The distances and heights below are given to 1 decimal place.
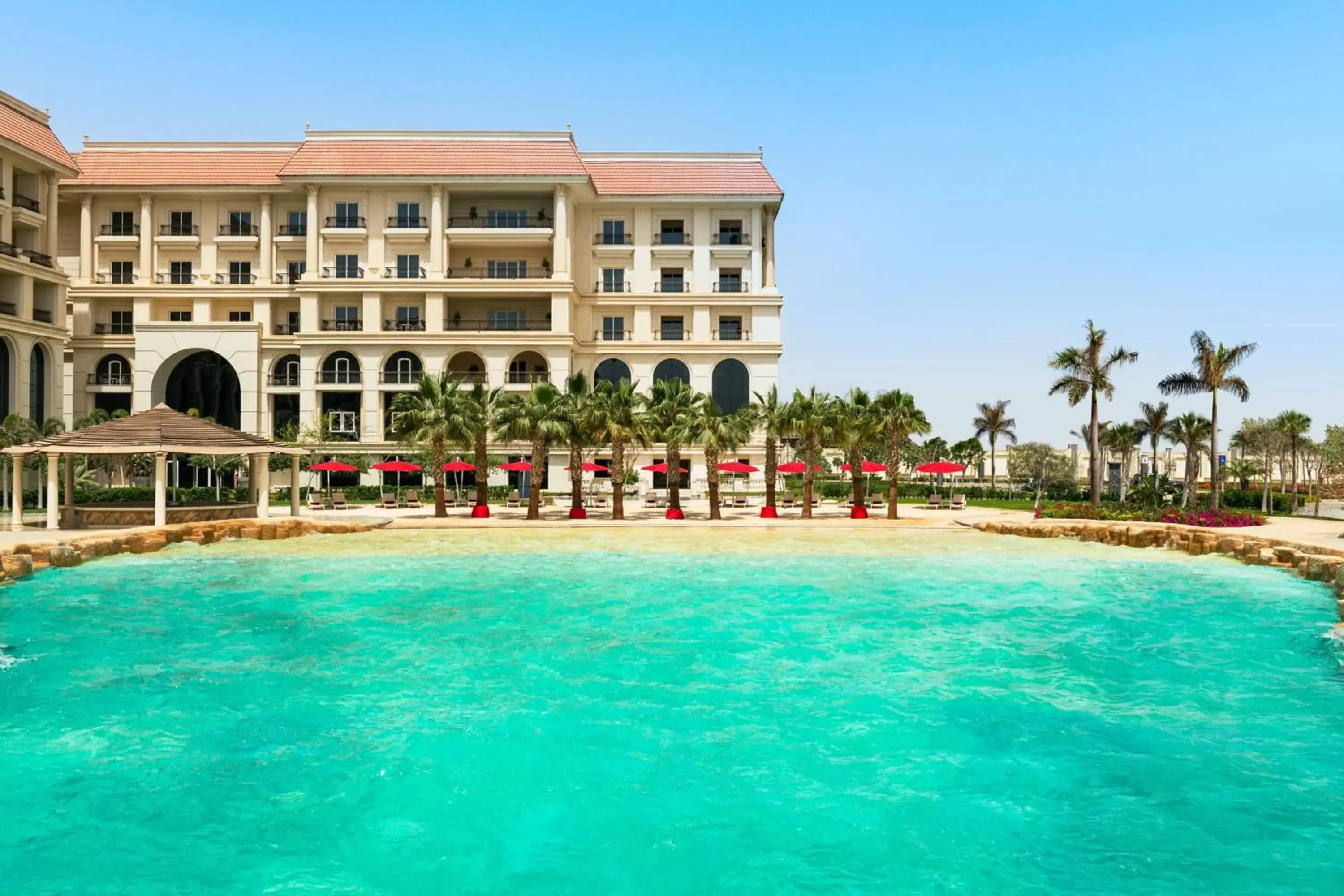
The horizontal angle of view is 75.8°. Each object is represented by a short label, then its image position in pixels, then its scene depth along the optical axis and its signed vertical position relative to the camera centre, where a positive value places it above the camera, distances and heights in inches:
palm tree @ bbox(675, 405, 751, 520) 1389.0 +33.4
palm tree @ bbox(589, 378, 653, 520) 1380.4 +50.1
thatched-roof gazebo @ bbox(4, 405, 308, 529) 1045.8 +5.8
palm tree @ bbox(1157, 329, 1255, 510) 1491.1 +151.1
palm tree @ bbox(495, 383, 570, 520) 1362.0 +45.4
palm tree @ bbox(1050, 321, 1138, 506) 1658.5 +164.3
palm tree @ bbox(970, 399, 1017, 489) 2947.8 +109.0
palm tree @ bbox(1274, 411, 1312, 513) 1893.5 +70.4
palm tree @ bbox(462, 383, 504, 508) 1418.6 +43.5
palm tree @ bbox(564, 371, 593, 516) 1392.7 +40.7
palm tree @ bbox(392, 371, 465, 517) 1402.6 +47.2
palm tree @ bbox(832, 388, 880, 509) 1478.8 +42.9
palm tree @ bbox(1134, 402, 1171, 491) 2279.8 +97.8
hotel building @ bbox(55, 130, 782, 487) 2068.2 +453.6
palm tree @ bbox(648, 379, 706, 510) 1416.1 +61.5
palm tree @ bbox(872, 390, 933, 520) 1481.3 +58.4
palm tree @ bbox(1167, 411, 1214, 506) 1971.0 +52.2
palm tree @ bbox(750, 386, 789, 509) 1488.7 +51.7
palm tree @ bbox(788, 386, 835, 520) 1462.8 +55.1
